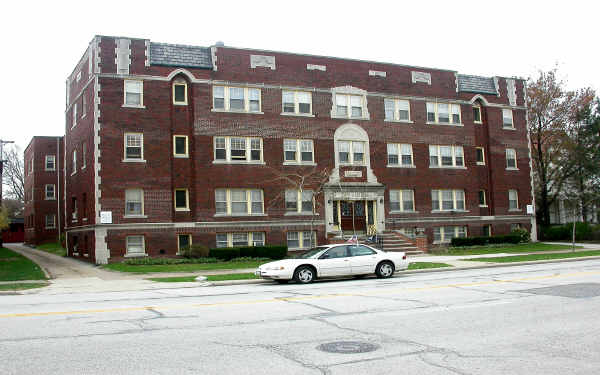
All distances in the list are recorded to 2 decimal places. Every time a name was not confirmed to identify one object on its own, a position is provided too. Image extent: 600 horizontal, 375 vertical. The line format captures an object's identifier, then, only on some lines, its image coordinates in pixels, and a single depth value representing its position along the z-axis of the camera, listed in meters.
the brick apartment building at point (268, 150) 29.95
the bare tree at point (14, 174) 74.75
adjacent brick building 54.03
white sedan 18.30
